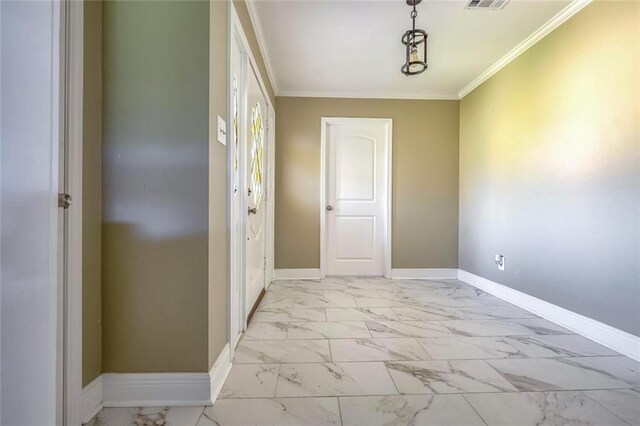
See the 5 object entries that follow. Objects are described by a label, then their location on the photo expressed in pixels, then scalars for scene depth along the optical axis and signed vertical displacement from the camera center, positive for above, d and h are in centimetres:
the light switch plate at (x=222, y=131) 136 +38
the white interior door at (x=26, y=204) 48 +0
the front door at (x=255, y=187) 219 +18
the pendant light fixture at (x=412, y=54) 177 +100
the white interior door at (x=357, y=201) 365 +10
